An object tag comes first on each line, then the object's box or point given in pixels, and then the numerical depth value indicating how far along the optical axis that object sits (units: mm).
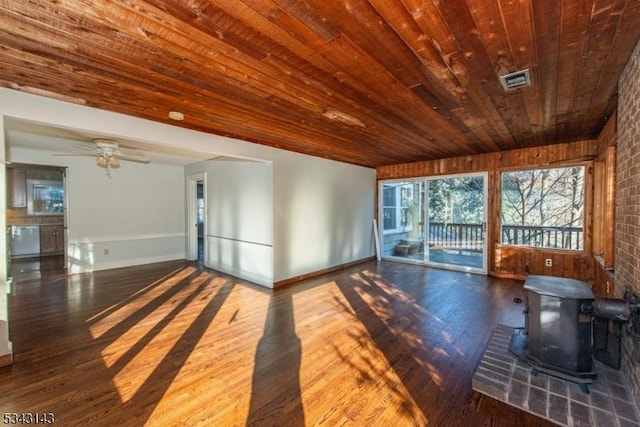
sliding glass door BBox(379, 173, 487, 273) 5715
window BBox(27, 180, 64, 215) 7141
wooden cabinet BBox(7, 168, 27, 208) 6832
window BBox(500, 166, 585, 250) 4745
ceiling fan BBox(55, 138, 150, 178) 3906
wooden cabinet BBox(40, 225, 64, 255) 7293
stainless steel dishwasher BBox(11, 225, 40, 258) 6996
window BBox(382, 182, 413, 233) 6832
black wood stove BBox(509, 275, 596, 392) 2115
